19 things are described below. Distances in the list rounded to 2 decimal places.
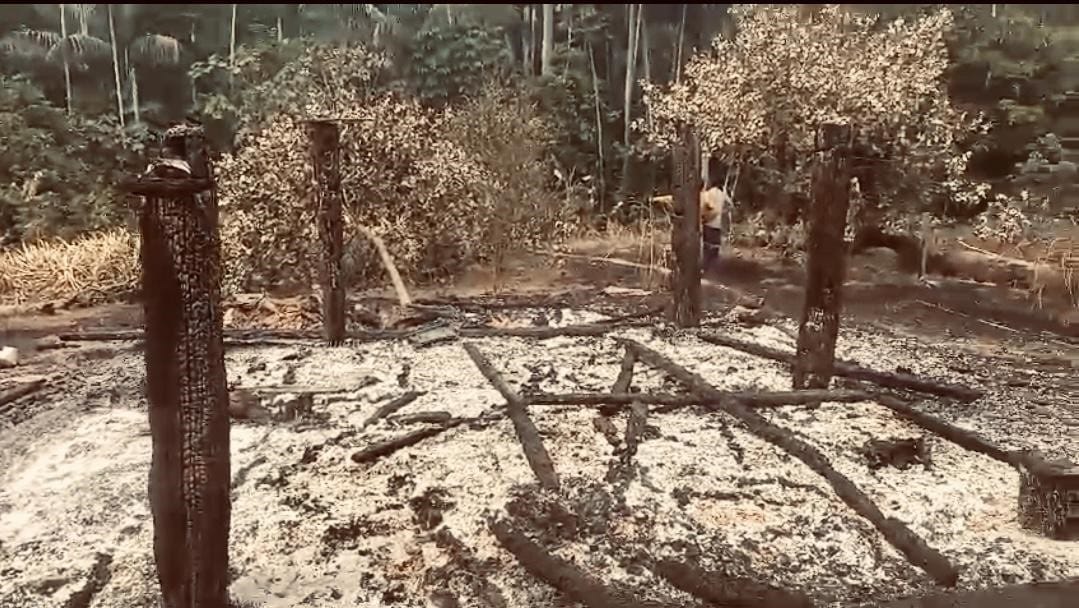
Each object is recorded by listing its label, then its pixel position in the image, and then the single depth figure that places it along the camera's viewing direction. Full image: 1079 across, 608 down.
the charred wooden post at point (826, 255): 5.95
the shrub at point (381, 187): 9.73
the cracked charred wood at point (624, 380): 6.11
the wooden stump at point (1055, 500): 4.04
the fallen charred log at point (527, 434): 4.84
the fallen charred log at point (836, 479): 3.84
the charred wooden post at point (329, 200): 7.52
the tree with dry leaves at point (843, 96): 11.81
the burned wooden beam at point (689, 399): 6.09
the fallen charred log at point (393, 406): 5.89
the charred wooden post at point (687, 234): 7.84
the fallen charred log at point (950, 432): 4.98
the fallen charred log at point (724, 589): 3.44
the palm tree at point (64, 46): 10.78
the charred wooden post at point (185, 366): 3.03
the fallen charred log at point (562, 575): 3.44
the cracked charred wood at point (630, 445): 4.93
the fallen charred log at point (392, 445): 5.16
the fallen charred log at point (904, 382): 6.38
